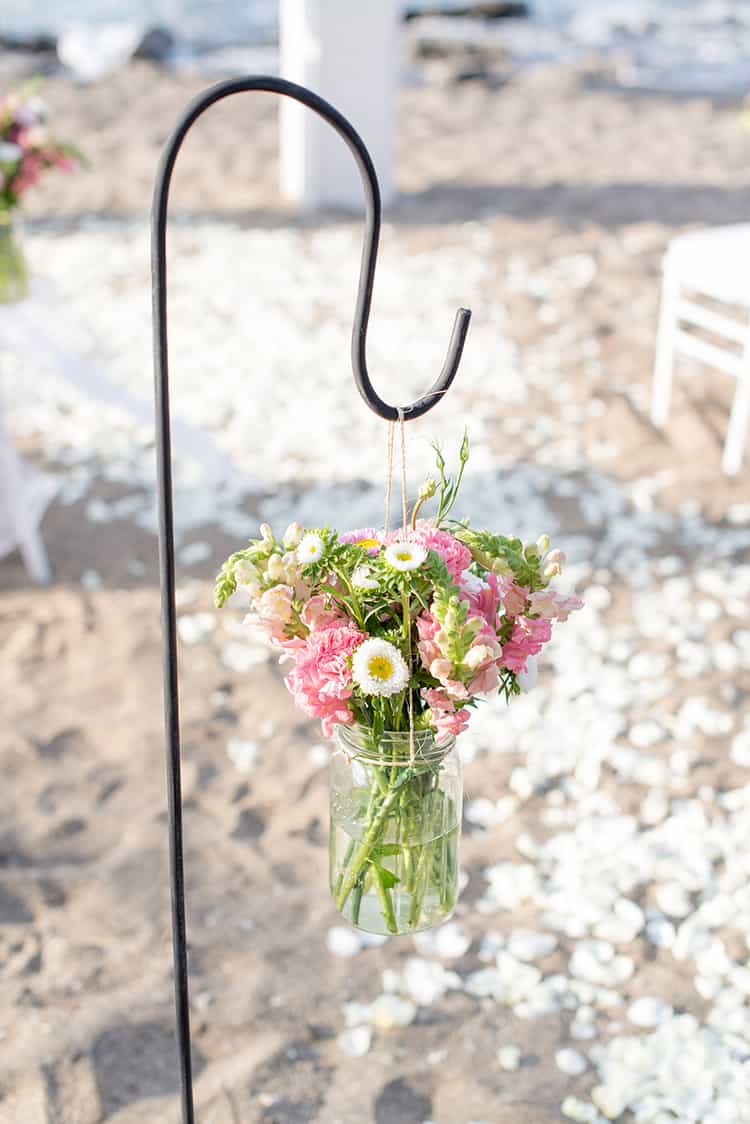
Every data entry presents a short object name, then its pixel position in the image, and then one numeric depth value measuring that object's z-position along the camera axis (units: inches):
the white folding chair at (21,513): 117.2
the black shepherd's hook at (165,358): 37.0
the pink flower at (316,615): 43.7
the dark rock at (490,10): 476.1
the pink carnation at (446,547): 42.7
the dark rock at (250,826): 89.4
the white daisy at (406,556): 40.3
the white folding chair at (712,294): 127.4
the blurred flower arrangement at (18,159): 118.0
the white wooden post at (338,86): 216.5
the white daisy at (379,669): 41.3
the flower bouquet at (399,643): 41.5
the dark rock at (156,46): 355.3
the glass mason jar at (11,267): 118.6
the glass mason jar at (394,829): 44.9
